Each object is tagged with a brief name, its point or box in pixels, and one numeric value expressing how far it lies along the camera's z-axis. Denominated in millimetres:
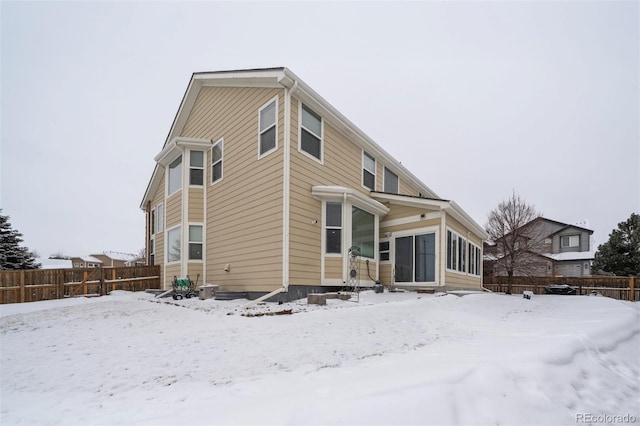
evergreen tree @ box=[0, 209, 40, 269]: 21566
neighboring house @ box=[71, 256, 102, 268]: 52438
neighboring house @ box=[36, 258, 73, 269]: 49875
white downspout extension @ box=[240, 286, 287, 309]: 8784
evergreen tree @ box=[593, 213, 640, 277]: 23500
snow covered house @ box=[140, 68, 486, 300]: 9516
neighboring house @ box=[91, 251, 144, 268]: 56562
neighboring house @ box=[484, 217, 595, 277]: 31281
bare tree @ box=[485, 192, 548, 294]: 20219
